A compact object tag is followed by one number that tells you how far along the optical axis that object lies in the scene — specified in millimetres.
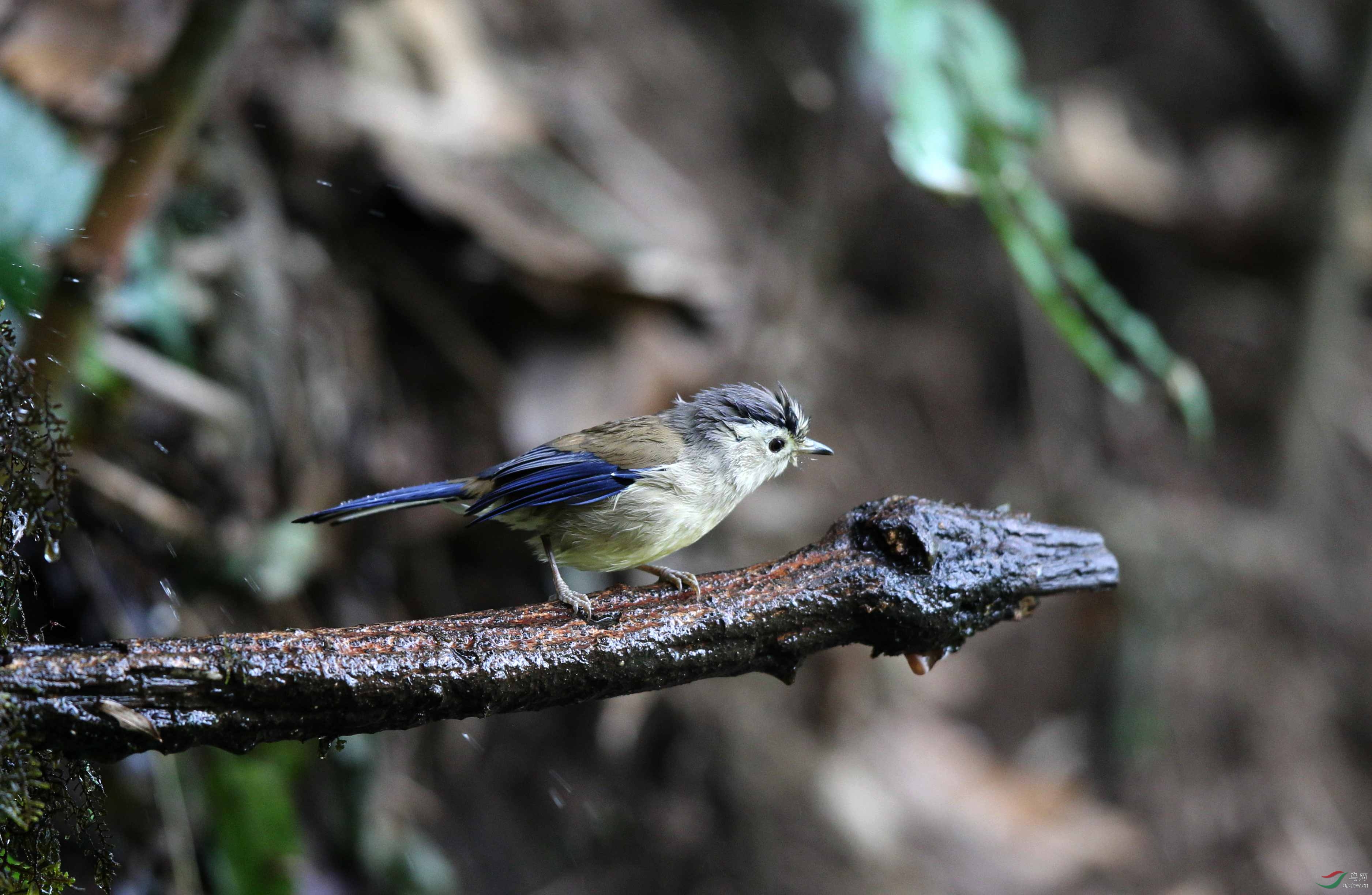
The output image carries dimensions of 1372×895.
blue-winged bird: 5613
